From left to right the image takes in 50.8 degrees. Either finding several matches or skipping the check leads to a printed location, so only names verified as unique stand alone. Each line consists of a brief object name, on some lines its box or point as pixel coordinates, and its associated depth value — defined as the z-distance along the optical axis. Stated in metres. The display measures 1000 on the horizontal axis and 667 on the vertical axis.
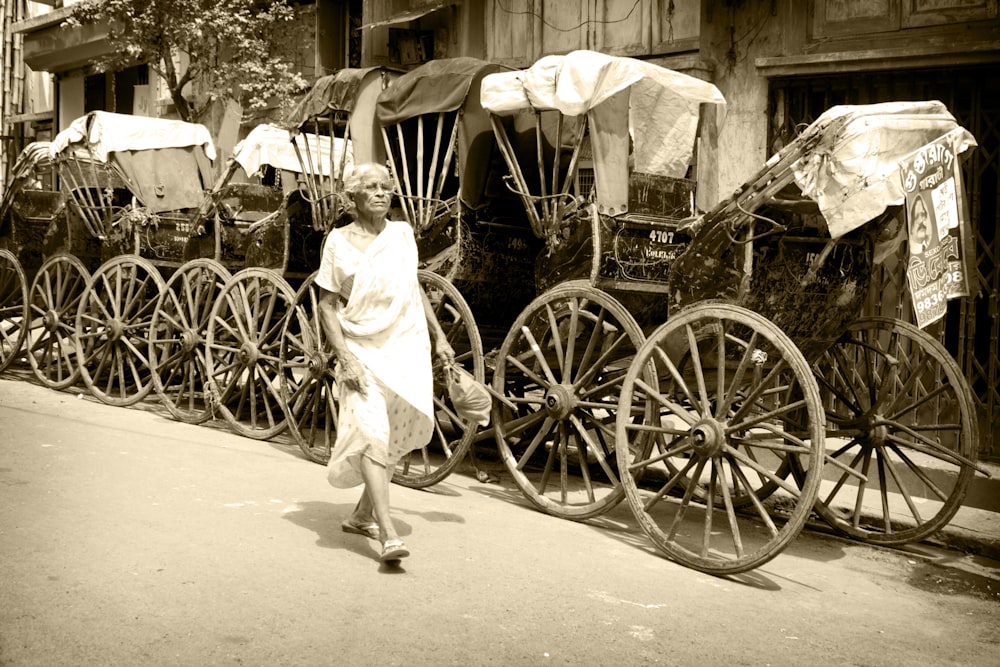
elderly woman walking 4.84
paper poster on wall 4.83
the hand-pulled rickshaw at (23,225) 10.26
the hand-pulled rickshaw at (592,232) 5.77
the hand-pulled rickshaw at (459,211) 6.63
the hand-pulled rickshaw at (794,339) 4.71
